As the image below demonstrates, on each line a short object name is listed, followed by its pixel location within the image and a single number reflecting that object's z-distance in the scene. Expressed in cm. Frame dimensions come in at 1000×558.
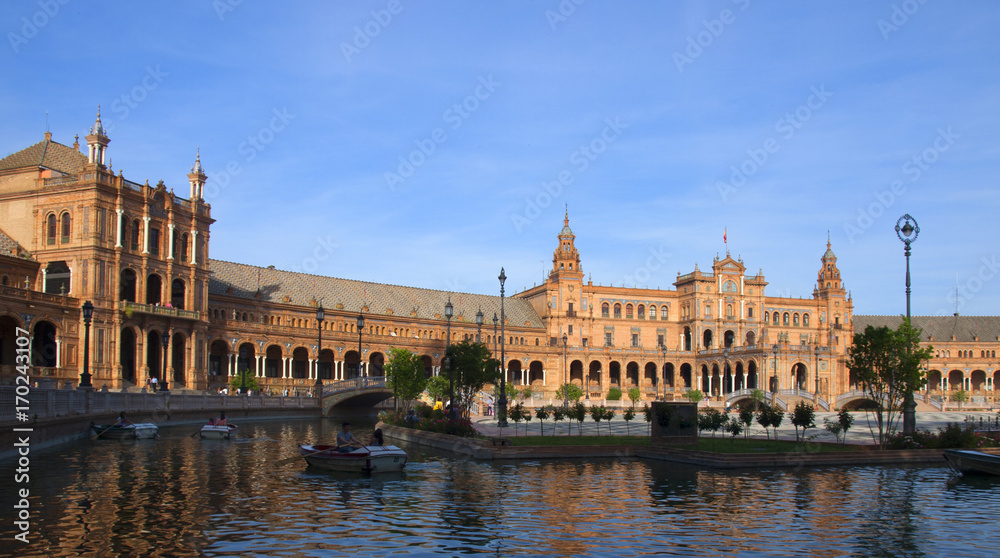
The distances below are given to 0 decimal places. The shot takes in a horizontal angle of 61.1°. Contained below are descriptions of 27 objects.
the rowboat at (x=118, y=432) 3722
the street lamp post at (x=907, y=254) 3328
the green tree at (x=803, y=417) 3203
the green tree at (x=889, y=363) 3312
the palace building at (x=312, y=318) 6231
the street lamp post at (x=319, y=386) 6625
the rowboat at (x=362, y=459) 2564
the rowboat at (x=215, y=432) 3990
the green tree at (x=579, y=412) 3549
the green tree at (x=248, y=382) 7394
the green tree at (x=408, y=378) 5506
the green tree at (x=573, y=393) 8252
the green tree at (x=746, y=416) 3281
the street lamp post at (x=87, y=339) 3730
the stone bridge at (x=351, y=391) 6756
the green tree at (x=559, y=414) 3712
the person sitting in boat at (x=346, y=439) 2720
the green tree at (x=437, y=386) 6109
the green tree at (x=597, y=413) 3597
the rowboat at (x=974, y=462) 2577
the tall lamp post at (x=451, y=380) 3909
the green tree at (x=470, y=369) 4434
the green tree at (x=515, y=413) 3584
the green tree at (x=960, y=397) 9628
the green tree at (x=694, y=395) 9269
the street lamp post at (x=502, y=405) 3922
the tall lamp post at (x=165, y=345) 5666
